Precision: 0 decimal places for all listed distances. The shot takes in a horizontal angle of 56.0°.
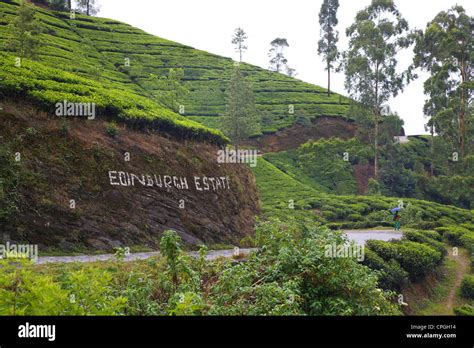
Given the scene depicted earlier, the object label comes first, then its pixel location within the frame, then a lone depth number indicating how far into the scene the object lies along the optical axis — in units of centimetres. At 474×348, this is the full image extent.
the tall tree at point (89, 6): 7734
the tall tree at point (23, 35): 2580
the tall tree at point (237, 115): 3838
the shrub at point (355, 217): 3256
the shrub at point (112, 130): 1891
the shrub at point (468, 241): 2173
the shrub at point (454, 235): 2322
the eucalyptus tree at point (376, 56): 4506
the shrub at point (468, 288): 1652
